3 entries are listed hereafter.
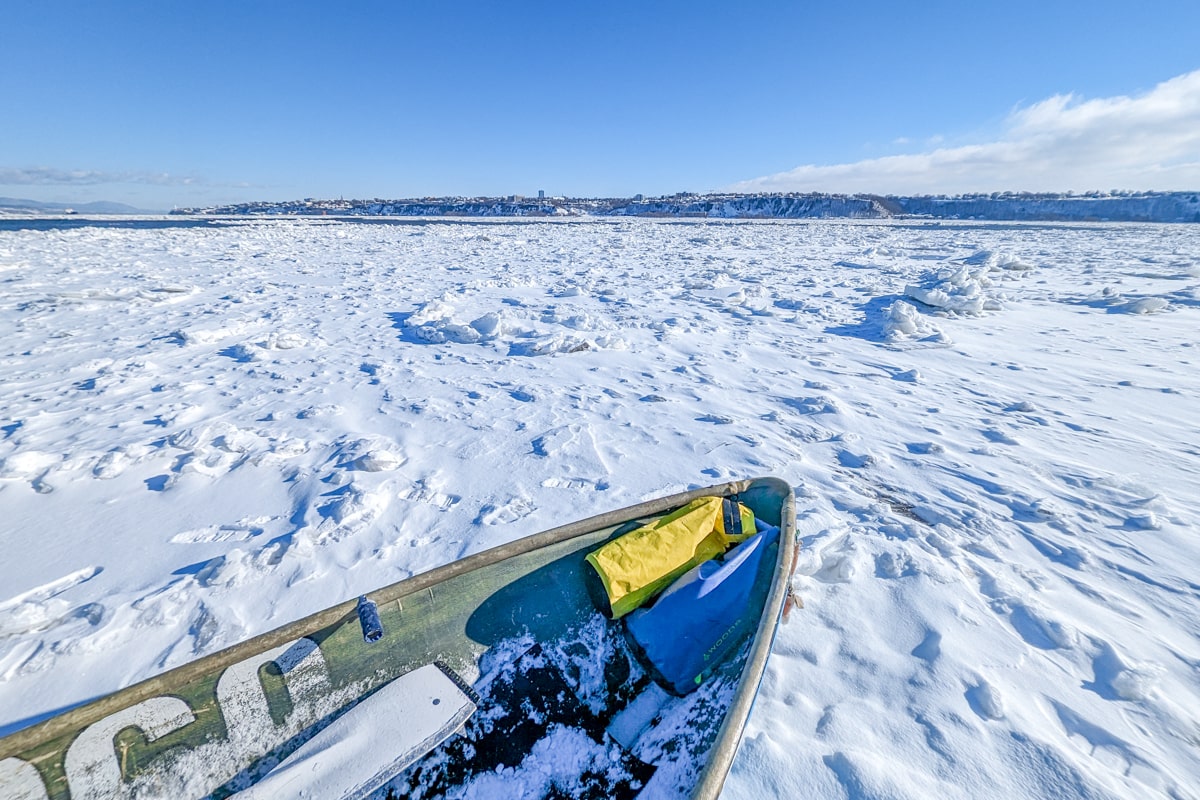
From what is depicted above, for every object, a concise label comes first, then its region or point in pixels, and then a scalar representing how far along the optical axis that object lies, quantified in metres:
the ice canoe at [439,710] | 2.04
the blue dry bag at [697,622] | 2.67
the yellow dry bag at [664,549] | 2.85
